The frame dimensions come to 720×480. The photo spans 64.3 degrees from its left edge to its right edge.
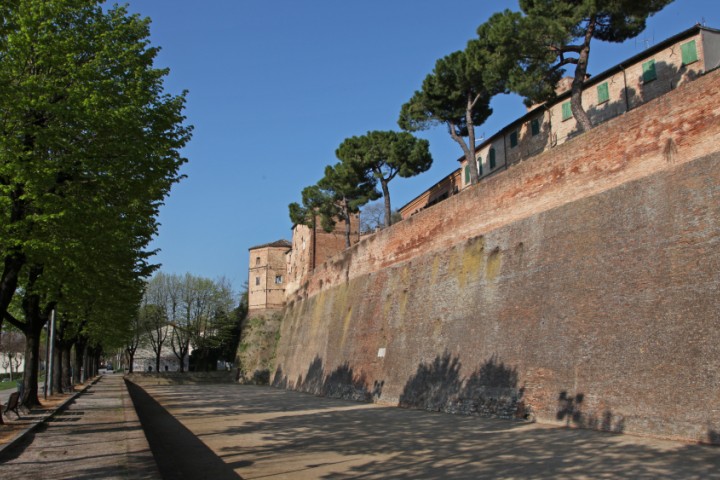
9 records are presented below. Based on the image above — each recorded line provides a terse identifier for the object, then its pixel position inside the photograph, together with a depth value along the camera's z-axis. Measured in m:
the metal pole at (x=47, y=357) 20.24
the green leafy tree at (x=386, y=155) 31.67
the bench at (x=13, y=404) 13.62
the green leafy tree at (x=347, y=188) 34.09
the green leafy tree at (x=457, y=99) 24.53
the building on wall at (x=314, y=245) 44.75
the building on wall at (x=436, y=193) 33.44
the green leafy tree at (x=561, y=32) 17.61
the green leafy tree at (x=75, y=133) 10.06
